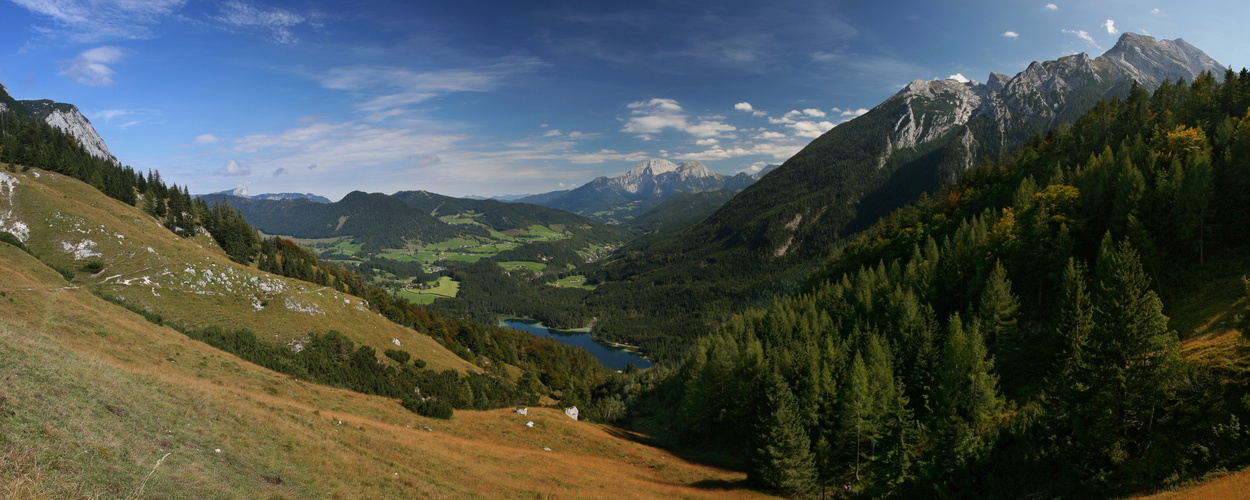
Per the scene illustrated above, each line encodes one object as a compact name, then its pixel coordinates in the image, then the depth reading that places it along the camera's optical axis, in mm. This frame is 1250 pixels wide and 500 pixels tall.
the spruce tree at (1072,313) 36969
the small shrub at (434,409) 49156
